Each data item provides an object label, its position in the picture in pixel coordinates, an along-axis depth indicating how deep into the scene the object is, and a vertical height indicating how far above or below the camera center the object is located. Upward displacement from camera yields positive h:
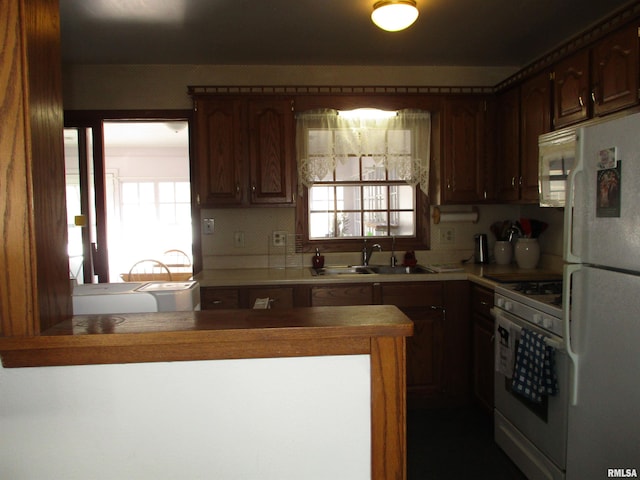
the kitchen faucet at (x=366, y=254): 3.47 -0.27
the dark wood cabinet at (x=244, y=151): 3.14 +0.49
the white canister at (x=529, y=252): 3.17 -0.25
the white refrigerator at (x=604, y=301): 1.53 -0.31
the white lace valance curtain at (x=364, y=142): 3.34 +0.58
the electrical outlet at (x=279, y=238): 3.49 -0.13
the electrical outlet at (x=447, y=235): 3.59 -0.13
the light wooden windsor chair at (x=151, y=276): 5.62 -0.67
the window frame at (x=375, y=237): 3.24 +0.11
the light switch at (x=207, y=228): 3.45 -0.05
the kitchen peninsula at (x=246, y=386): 0.98 -0.37
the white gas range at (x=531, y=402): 1.98 -0.88
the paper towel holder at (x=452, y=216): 3.53 +0.02
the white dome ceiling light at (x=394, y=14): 2.20 +1.01
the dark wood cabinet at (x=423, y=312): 2.95 -0.62
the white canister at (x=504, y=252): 3.37 -0.26
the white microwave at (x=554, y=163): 2.25 +0.28
